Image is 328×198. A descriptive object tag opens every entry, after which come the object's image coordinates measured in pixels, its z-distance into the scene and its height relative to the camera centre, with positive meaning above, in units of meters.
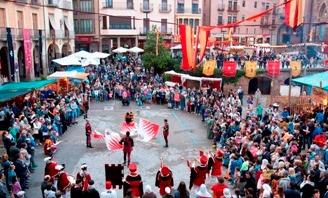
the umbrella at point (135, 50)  40.53 -1.39
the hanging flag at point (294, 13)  16.55 +1.20
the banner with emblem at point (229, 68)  29.81 -2.49
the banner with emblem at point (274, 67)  29.55 -2.36
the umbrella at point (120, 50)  41.64 -1.44
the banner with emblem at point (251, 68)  30.94 -2.56
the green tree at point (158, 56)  35.31 -1.86
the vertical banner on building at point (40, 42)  32.19 -0.44
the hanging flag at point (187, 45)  24.52 -0.48
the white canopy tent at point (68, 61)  28.13 -1.89
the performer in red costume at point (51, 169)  11.21 -4.13
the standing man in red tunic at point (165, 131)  16.80 -4.38
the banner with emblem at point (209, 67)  30.38 -2.47
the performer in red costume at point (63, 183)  10.62 -4.34
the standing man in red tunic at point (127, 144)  14.34 -4.30
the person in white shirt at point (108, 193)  9.62 -4.18
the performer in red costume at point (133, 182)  10.52 -4.26
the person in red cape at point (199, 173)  11.45 -4.32
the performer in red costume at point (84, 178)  10.30 -4.12
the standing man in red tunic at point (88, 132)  16.68 -4.41
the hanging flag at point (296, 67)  29.76 -2.37
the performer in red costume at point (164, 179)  10.59 -4.18
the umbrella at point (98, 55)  32.36 -1.61
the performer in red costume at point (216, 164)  12.72 -4.47
